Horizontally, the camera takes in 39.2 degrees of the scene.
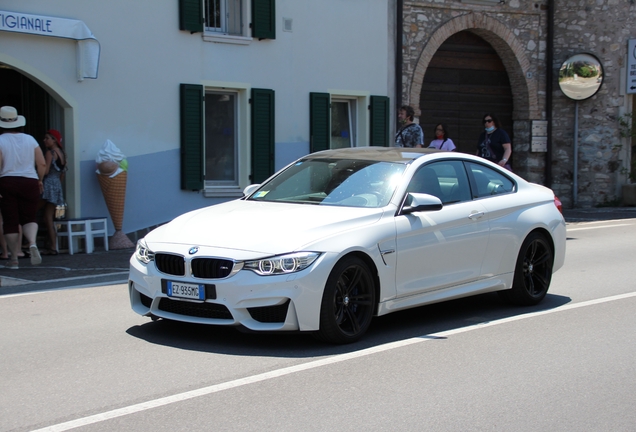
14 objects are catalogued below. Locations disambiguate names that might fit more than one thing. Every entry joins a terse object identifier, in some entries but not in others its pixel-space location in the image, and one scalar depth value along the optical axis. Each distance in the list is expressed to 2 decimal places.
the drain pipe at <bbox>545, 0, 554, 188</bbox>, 21.36
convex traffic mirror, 21.33
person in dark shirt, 16.19
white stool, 13.30
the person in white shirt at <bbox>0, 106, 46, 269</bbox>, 11.20
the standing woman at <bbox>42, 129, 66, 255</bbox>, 13.09
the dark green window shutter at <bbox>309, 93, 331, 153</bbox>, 17.42
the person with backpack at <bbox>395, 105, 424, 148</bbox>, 14.88
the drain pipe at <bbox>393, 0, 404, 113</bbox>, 18.81
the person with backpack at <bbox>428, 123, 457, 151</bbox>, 15.88
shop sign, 13.17
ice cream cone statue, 13.92
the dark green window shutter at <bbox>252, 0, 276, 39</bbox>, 16.38
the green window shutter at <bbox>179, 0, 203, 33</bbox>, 15.32
